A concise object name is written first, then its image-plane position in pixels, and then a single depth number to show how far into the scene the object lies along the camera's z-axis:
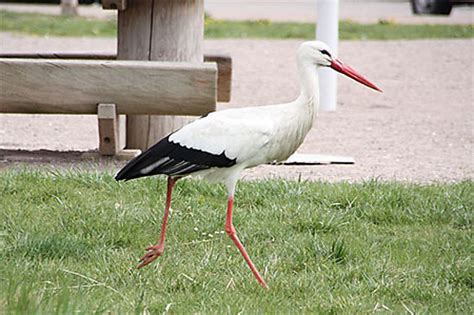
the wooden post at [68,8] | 36.66
